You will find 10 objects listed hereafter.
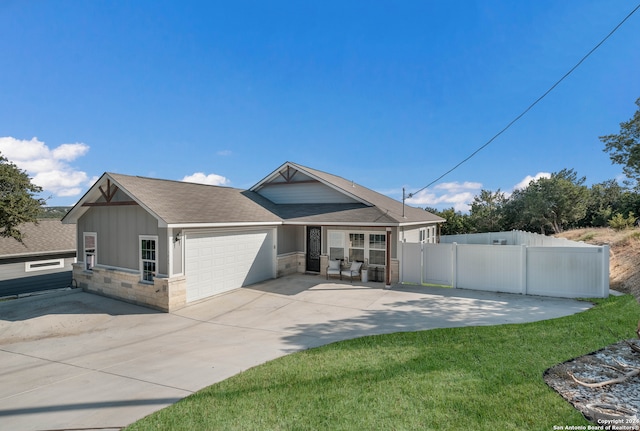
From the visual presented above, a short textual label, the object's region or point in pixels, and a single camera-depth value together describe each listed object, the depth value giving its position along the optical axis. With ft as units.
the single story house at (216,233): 34.88
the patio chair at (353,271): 46.32
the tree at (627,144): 48.78
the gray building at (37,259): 52.34
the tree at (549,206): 106.83
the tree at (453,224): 100.99
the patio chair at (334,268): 47.64
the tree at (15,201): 49.06
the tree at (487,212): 112.37
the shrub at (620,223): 78.18
